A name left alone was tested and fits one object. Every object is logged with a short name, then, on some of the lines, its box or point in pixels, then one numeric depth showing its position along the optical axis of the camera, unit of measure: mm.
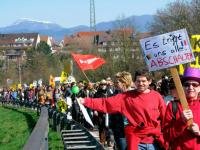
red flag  22109
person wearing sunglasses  6910
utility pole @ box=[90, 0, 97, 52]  93850
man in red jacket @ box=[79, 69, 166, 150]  8914
